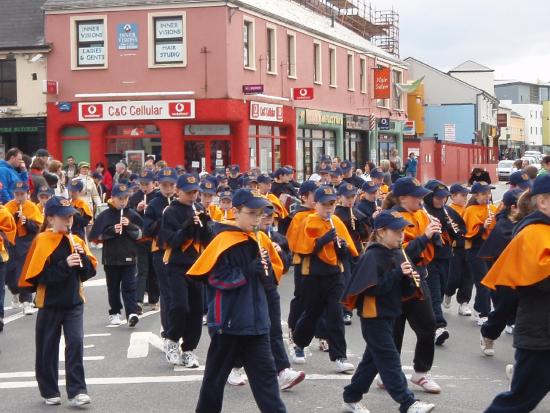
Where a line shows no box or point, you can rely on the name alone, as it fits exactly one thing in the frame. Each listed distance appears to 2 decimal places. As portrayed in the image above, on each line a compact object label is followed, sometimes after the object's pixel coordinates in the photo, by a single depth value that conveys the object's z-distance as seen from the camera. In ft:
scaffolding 152.56
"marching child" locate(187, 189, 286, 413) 22.47
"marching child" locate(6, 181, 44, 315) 42.70
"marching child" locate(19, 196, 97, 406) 26.76
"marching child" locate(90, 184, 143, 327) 39.32
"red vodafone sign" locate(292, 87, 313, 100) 114.42
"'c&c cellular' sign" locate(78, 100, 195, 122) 102.27
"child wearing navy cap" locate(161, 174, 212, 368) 30.81
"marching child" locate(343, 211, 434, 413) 24.06
